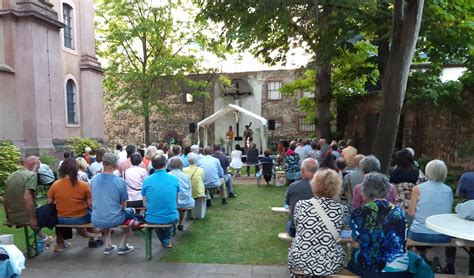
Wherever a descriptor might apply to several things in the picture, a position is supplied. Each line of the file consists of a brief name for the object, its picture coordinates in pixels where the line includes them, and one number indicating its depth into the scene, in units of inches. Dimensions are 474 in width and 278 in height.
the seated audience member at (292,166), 407.6
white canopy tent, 725.4
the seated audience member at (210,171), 330.6
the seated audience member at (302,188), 173.3
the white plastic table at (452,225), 126.9
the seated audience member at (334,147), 400.2
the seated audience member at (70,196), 207.8
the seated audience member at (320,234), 123.6
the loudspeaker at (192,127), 967.6
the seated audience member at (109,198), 203.2
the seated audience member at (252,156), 526.9
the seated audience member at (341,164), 245.0
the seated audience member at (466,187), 186.4
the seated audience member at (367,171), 182.4
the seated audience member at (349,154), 326.4
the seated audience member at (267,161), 460.4
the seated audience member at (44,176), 327.4
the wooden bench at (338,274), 124.5
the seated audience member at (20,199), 204.7
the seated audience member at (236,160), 526.5
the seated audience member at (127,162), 287.3
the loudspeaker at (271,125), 920.3
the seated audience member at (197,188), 282.4
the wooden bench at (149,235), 203.5
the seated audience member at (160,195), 207.8
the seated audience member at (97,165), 308.2
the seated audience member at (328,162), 189.8
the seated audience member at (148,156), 315.9
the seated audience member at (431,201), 167.2
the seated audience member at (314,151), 397.1
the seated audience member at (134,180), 251.6
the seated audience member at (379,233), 115.0
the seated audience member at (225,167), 386.6
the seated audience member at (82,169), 275.3
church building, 514.9
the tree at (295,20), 233.1
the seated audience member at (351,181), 211.9
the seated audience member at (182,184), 248.4
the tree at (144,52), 864.3
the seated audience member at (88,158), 385.1
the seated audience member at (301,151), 455.0
